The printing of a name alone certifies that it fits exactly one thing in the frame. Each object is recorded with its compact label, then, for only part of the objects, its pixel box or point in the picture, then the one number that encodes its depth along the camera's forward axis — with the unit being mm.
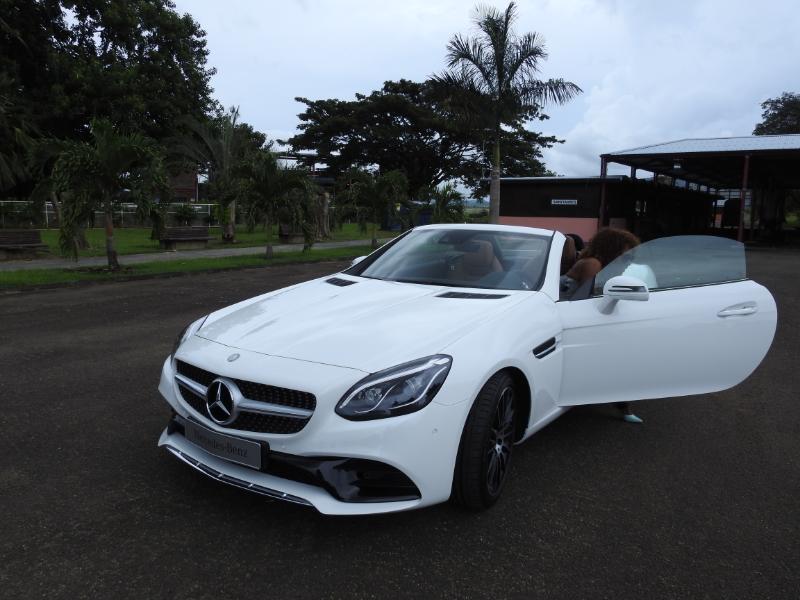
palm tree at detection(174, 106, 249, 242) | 23625
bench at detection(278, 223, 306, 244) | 23614
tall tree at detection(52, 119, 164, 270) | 11617
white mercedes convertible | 2510
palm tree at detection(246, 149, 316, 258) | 16505
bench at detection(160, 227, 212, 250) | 18938
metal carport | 24859
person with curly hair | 4012
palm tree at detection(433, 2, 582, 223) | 20422
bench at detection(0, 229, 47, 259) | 14844
